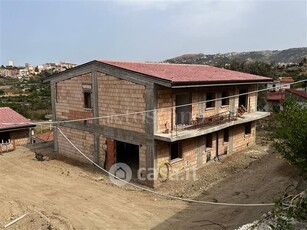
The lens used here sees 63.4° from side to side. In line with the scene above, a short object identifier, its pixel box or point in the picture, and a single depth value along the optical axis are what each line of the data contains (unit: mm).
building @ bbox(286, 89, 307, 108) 22788
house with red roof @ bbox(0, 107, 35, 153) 18201
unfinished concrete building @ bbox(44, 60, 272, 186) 12809
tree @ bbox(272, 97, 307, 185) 6890
